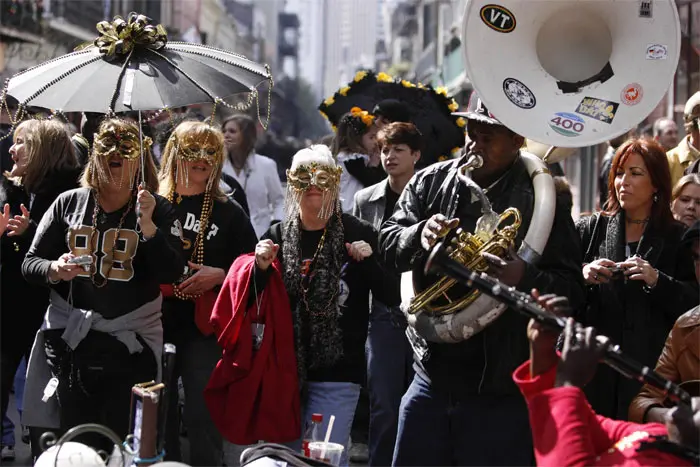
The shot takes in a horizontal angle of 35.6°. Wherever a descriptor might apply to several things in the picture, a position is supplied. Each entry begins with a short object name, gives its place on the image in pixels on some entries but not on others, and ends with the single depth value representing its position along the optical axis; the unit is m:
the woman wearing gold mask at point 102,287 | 4.93
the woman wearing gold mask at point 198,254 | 5.50
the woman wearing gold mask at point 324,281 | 4.99
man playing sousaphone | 3.94
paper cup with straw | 4.34
